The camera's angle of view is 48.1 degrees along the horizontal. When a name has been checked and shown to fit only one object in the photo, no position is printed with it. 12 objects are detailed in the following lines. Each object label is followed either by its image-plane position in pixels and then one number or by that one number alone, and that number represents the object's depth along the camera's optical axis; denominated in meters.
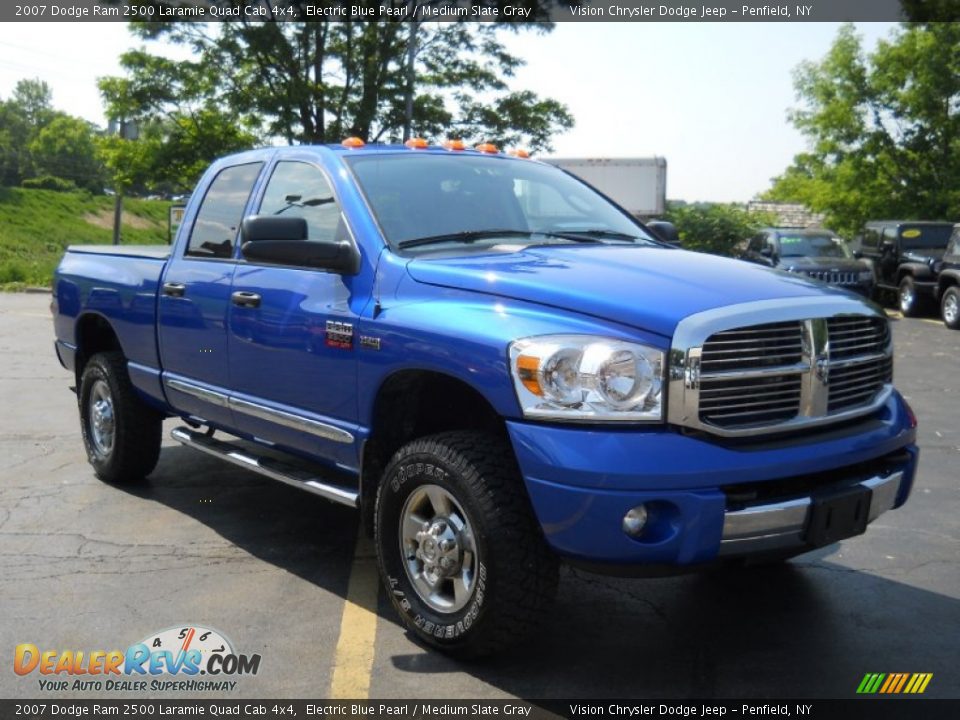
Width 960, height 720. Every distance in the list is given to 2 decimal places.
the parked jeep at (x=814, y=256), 19.61
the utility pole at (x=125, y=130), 24.98
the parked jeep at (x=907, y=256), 20.55
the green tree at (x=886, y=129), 28.62
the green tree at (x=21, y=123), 100.19
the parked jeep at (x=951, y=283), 18.19
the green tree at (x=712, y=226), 29.25
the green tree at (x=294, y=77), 23.09
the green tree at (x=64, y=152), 98.62
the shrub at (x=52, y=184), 78.37
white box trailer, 27.58
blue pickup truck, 3.48
